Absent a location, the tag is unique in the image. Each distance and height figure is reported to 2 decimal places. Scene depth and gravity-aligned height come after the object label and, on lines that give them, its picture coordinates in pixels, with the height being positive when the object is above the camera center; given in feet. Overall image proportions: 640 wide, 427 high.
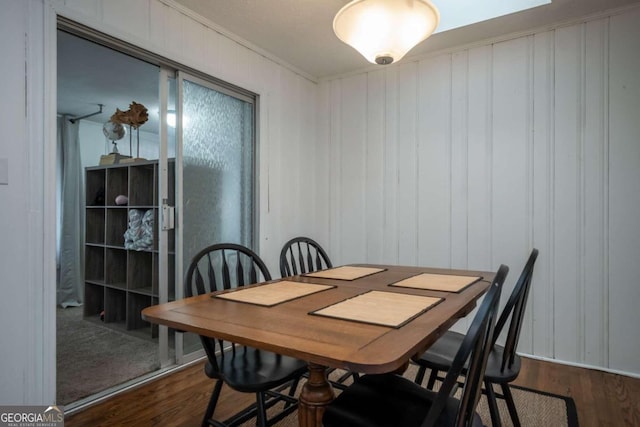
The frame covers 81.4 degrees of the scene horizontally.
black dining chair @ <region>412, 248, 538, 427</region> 4.41 -2.00
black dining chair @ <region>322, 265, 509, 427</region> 2.75 -1.98
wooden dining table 2.86 -1.05
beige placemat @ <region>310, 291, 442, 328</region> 3.63 -1.04
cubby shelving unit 11.02 -1.30
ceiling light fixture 4.71 +2.51
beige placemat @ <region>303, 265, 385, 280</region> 6.19 -1.06
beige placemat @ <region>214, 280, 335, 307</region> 4.48 -1.05
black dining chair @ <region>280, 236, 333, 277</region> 7.02 -0.95
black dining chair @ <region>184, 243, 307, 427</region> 4.47 -1.99
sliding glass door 8.23 +1.05
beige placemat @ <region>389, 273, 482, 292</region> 5.21 -1.05
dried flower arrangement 11.51 +3.08
